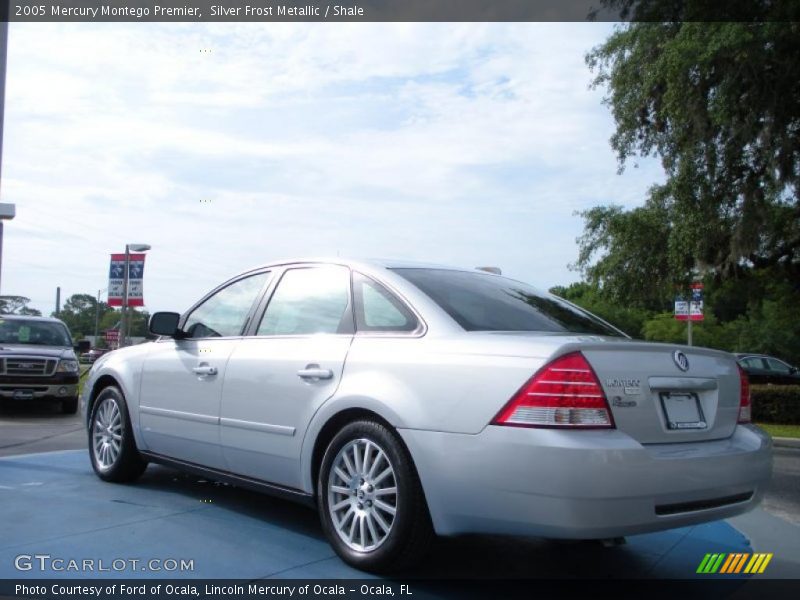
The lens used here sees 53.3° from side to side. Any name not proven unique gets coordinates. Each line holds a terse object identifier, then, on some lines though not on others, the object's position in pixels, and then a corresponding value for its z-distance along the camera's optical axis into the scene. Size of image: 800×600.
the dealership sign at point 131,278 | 19.27
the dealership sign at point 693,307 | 18.48
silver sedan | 3.37
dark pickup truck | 12.95
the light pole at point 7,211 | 12.70
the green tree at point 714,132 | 13.56
